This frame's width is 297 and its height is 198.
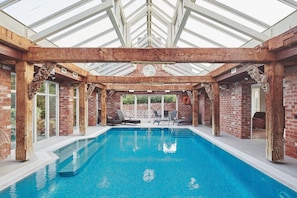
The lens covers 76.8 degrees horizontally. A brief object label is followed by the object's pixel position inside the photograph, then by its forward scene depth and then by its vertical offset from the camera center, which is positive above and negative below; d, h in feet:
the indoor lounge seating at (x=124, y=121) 39.16 -4.22
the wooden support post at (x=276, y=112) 12.99 -0.83
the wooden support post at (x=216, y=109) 24.41 -1.13
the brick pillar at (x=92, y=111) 37.25 -2.02
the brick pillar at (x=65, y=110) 25.37 -1.22
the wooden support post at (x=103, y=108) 36.10 -1.38
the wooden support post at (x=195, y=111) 35.82 -2.01
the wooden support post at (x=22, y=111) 12.99 -0.68
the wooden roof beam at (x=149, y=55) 12.68 +3.13
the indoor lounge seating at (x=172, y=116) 38.74 -3.20
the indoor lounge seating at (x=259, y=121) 29.50 -3.30
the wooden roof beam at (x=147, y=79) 24.49 +2.93
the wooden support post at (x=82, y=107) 24.71 -0.81
